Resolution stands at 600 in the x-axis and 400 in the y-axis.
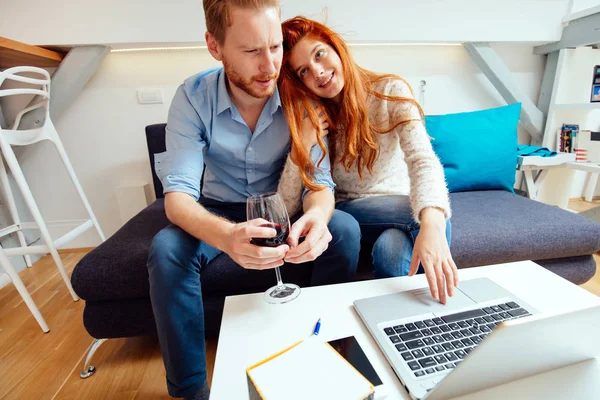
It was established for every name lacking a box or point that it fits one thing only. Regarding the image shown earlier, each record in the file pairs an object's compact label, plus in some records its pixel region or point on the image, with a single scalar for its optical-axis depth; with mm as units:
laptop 342
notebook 386
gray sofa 979
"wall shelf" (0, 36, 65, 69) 1315
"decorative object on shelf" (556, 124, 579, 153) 1865
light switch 1745
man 730
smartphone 427
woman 895
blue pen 535
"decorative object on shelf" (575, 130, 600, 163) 1684
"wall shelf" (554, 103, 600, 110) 1665
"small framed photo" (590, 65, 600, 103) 1792
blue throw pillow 1503
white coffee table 475
